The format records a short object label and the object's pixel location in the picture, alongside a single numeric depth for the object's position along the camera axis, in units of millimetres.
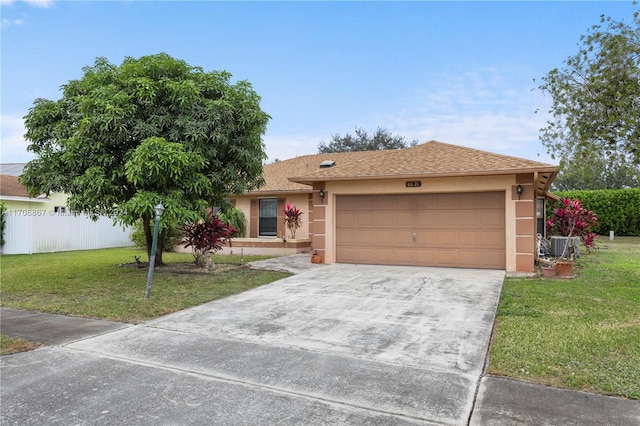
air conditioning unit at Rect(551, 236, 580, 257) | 13695
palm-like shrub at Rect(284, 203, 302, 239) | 15984
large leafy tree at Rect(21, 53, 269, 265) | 8305
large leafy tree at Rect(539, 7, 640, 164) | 7773
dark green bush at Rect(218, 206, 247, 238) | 16609
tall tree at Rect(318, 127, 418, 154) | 36031
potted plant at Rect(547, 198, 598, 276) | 13172
